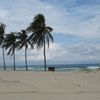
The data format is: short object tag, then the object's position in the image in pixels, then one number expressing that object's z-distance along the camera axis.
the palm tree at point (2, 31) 28.23
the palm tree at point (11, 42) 30.59
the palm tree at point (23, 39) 28.73
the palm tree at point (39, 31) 22.59
